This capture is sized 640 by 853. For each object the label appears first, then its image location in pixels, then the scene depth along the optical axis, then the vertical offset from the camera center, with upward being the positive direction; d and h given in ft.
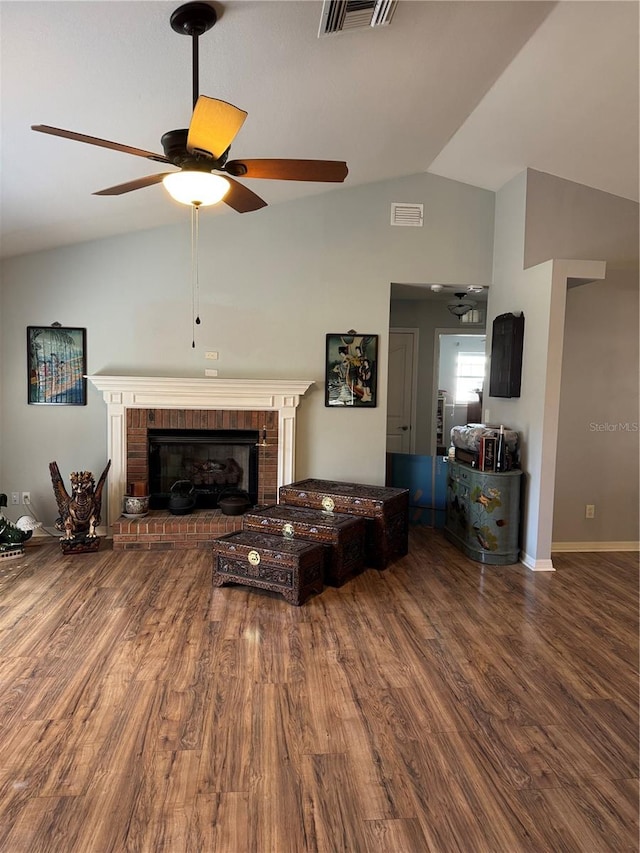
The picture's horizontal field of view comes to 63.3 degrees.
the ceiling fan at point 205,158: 6.37 +3.21
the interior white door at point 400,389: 22.22 +0.05
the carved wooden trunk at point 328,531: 12.08 -3.42
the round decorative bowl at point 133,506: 15.21 -3.56
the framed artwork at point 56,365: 15.43 +0.51
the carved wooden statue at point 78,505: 14.32 -3.39
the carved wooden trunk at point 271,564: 11.00 -3.85
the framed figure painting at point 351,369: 16.37 +0.62
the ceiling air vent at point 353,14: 7.61 +5.65
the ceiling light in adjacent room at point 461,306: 19.26 +3.22
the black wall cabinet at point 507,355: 14.51 +1.08
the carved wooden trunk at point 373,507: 13.35 -3.11
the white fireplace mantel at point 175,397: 15.24 -0.33
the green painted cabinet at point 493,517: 13.76 -3.34
